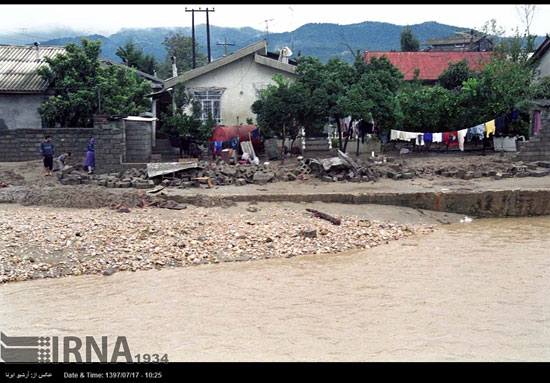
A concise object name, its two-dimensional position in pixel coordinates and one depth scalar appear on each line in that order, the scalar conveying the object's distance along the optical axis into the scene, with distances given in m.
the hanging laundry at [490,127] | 20.52
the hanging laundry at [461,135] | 20.73
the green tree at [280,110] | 18.42
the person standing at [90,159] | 16.22
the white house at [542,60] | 25.36
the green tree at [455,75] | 26.67
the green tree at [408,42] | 44.88
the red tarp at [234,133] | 19.44
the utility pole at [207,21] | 32.00
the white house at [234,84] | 22.12
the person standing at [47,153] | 16.14
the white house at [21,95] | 20.03
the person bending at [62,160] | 16.50
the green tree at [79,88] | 19.48
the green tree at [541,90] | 21.69
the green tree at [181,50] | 49.41
